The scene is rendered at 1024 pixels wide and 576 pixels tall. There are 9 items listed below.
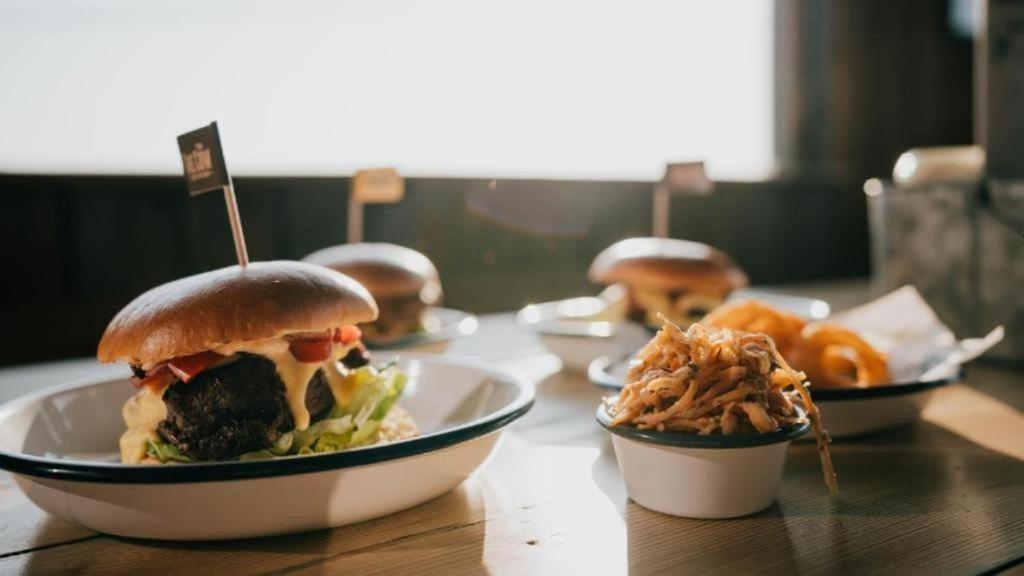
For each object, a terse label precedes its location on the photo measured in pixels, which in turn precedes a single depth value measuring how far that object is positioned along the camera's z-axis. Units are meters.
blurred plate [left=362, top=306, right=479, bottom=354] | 0.69
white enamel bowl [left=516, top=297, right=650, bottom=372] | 0.64
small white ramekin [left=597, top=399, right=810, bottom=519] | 0.40
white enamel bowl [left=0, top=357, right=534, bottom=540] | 0.38
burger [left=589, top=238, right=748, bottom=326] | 0.85
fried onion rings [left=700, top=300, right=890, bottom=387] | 0.53
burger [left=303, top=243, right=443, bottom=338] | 0.81
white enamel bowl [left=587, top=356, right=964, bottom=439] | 0.48
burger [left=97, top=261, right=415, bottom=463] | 0.44
